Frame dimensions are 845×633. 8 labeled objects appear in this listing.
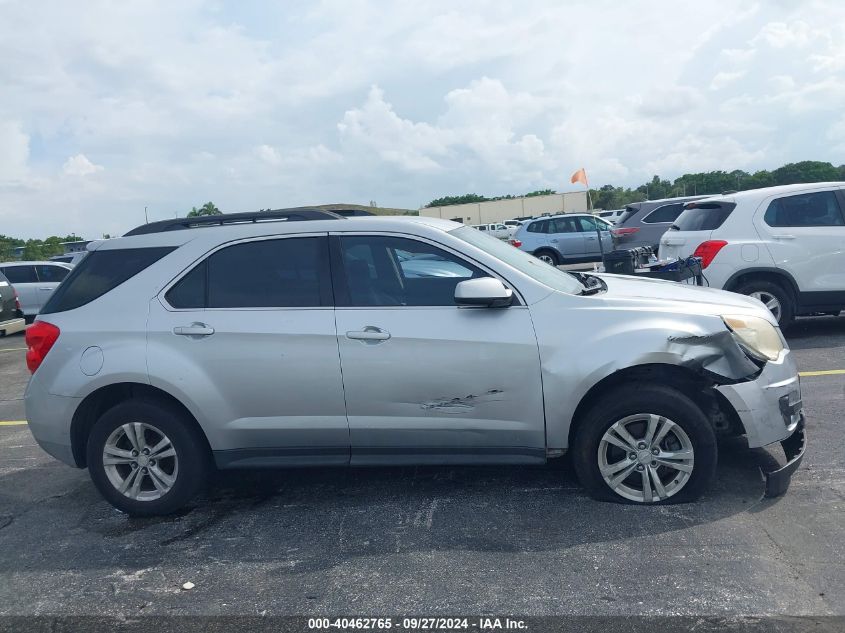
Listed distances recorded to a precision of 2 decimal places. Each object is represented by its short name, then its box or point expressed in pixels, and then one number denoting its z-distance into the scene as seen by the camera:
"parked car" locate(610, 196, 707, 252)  16.92
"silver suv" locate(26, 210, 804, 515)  4.16
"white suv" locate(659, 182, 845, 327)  8.46
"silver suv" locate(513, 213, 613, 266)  20.00
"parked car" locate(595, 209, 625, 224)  39.67
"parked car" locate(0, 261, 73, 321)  16.52
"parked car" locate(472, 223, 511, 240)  44.08
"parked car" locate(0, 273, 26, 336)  11.91
